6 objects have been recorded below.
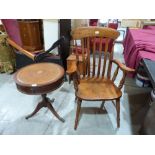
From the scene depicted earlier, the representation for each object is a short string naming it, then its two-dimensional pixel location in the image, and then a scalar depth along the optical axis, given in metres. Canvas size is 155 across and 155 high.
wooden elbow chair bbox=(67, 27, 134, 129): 1.65
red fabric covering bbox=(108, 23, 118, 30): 3.93
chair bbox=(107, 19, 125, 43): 3.92
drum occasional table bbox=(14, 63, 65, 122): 1.58
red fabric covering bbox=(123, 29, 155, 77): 1.67
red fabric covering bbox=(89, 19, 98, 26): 3.97
